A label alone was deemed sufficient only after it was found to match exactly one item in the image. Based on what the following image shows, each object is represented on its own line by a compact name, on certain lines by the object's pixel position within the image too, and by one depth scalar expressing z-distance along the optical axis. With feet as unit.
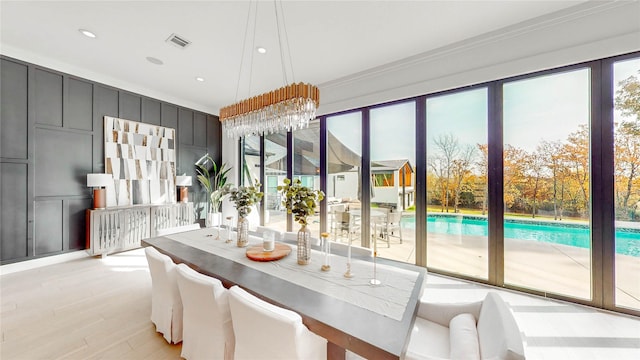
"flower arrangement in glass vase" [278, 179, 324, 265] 5.74
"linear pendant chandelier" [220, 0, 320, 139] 6.72
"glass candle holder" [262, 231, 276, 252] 6.59
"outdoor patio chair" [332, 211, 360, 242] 13.38
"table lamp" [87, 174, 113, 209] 11.56
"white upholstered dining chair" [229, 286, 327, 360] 3.34
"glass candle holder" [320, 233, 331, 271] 5.48
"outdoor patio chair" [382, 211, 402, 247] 11.64
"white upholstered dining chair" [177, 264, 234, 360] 4.33
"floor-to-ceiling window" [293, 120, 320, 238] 14.42
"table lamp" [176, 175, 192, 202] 15.56
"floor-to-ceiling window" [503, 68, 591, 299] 8.07
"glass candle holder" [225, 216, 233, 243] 8.00
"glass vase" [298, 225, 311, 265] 5.90
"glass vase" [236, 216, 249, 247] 7.52
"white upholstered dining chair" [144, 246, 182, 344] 5.57
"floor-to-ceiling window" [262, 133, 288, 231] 16.24
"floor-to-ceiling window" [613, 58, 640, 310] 7.32
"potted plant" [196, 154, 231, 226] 17.21
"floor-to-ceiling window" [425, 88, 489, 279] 9.72
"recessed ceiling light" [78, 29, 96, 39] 8.84
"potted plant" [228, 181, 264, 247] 7.27
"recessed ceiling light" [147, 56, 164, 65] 10.81
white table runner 4.11
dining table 3.25
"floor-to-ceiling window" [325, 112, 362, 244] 12.89
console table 11.83
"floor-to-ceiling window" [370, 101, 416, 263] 11.23
